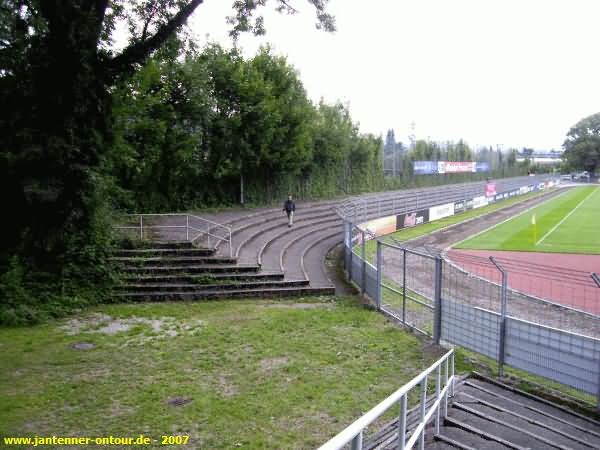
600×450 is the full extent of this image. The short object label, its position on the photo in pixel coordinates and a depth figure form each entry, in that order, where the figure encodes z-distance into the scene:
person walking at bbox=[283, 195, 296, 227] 23.72
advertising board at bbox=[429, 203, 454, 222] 38.38
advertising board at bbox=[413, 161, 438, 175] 58.92
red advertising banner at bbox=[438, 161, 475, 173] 65.18
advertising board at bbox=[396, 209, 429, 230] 32.44
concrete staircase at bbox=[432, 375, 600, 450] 5.64
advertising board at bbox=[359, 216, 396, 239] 27.18
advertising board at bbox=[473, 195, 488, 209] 51.56
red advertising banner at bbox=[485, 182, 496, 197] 56.85
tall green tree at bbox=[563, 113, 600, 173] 122.25
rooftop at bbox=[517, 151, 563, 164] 177.38
